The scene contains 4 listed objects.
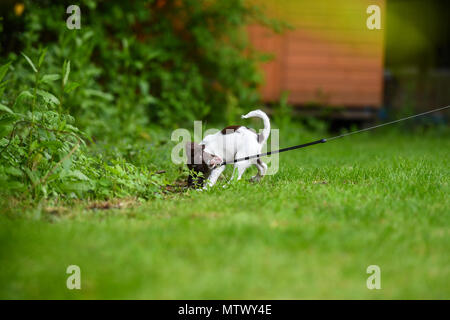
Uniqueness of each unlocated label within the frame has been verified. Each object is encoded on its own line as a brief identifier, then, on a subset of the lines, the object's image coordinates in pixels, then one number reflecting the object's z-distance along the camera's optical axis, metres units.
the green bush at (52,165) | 6.87
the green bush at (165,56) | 16.12
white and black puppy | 8.12
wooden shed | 20.56
